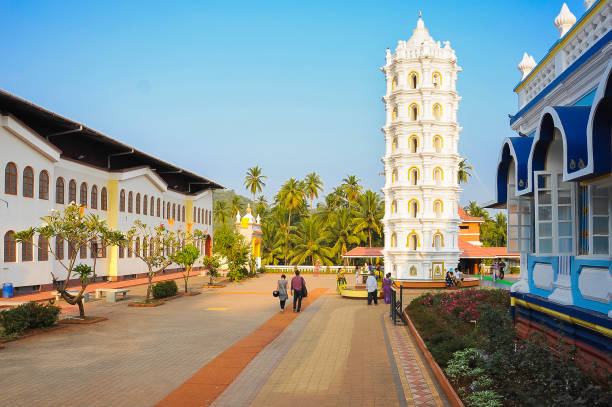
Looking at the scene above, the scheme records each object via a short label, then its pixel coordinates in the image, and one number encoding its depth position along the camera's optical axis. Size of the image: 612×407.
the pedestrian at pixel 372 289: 24.00
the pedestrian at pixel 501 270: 43.12
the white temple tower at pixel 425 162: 35.88
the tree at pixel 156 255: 22.94
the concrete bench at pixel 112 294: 23.45
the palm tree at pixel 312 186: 70.00
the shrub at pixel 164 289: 24.62
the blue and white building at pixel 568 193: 7.20
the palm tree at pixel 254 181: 76.00
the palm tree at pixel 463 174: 69.25
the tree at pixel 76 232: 17.12
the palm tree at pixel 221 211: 86.75
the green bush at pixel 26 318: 14.41
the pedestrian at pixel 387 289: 24.30
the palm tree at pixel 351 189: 65.81
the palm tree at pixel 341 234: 55.53
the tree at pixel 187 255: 25.63
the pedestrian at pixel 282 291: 20.99
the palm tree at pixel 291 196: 63.56
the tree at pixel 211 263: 33.44
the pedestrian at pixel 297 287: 21.02
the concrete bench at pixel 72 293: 23.29
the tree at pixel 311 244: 53.66
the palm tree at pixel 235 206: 84.19
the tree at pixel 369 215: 55.34
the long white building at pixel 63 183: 24.62
